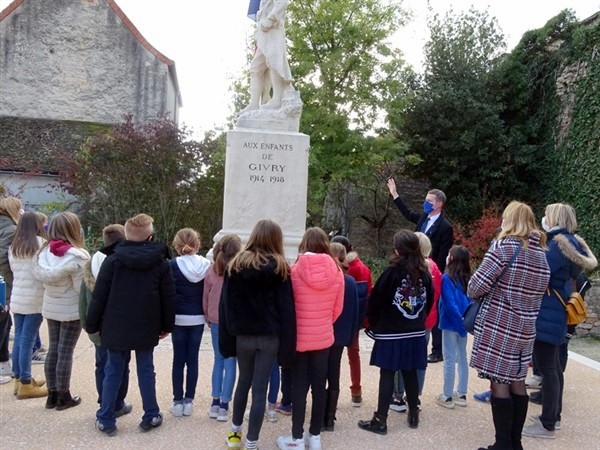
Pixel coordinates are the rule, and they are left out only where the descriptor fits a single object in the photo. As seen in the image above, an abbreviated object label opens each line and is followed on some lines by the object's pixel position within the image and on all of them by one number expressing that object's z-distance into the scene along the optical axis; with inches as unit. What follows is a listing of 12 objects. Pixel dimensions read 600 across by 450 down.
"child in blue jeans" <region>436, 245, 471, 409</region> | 194.7
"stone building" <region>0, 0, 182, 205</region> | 879.7
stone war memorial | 295.0
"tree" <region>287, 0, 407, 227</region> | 652.1
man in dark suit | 258.7
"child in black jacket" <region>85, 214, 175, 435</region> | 153.6
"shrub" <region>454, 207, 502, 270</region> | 526.6
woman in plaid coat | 148.2
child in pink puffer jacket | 147.1
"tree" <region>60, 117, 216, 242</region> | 548.1
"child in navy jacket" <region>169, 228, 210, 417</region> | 174.2
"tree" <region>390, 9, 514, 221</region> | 682.8
